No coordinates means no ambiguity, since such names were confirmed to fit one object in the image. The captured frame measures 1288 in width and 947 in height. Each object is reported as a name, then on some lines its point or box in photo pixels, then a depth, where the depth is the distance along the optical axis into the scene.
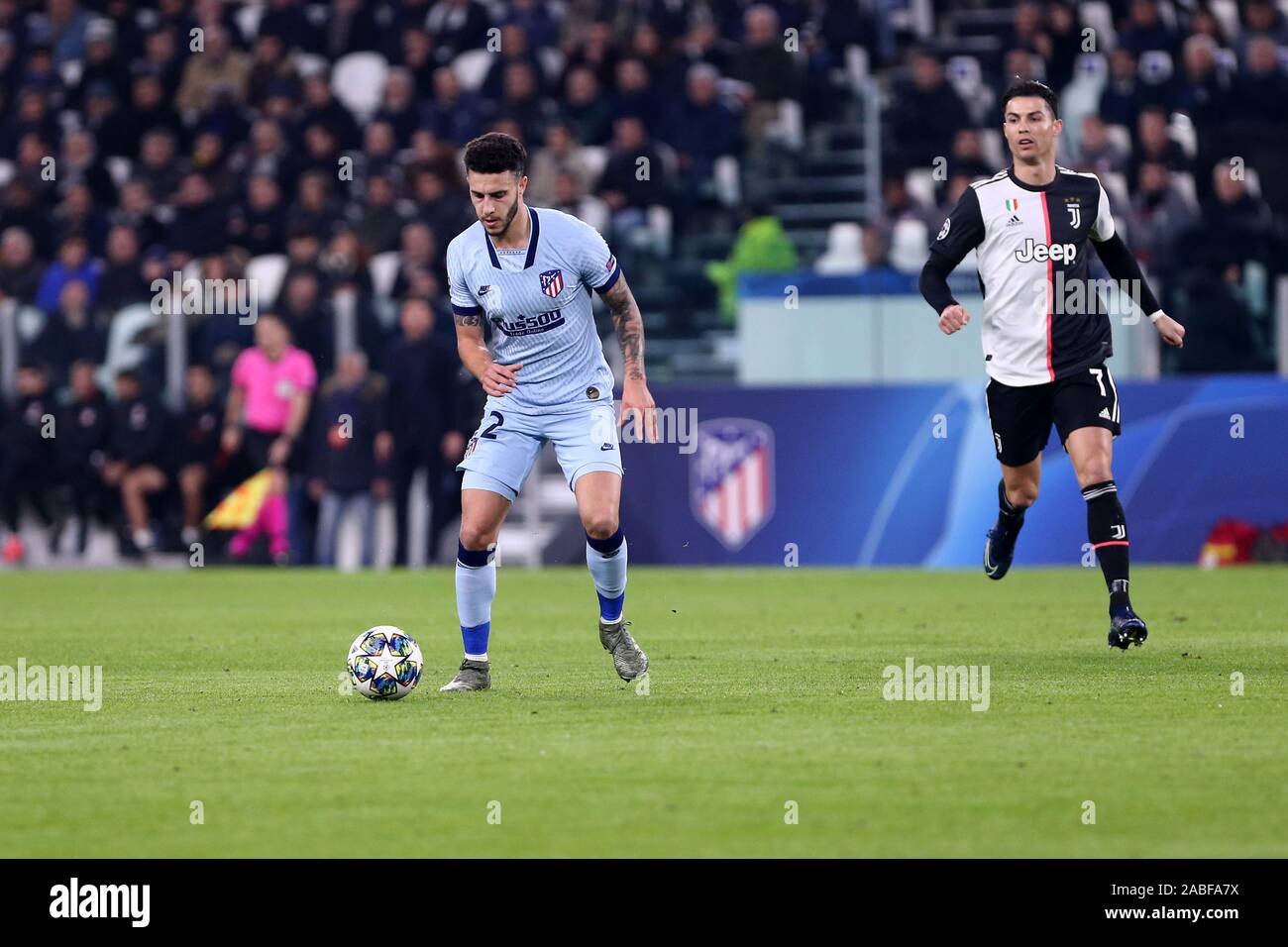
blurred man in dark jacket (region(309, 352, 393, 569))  20.12
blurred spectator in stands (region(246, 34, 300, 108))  25.66
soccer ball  9.14
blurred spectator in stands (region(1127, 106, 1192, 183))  19.73
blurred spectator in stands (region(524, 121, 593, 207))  22.02
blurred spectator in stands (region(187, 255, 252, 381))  20.98
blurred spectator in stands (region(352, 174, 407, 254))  22.39
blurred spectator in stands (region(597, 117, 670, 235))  21.77
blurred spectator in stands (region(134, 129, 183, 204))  24.58
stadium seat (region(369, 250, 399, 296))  22.12
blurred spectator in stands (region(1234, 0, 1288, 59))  21.33
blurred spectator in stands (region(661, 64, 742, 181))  22.34
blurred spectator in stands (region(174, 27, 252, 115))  25.86
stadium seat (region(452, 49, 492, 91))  25.09
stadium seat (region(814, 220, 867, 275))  19.91
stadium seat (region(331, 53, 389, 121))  25.89
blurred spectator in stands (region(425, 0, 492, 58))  25.33
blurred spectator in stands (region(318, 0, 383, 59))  26.22
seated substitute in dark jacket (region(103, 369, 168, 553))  21.05
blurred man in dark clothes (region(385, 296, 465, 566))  20.03
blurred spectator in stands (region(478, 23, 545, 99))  23.73
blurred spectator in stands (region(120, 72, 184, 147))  25.86
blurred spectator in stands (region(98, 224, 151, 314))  22.25
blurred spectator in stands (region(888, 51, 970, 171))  21.45
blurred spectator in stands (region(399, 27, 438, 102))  25.03
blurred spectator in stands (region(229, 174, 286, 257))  22.98
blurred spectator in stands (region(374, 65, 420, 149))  24.08
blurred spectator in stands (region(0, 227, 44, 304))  22.62
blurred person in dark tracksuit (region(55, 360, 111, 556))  21.27
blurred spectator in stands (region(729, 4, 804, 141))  22.91
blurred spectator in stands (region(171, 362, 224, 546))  20.92
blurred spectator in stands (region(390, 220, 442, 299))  20.95
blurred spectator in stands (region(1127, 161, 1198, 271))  18.61
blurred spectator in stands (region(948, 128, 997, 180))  20.47
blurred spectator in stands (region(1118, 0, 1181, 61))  21.95
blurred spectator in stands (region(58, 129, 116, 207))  25.20
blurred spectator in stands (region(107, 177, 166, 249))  23.80
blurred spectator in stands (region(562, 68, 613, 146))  23.34
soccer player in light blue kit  9.43
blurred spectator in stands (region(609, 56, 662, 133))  22.91
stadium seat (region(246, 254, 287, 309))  21.94
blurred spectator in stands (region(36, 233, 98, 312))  22.54
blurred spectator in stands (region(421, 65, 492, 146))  23.41
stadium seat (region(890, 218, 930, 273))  19.33
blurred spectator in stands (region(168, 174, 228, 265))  23.16
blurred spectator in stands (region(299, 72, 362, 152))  24.31
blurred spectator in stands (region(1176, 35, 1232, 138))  20.53
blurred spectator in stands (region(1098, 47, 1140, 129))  20.95
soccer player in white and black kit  10.50
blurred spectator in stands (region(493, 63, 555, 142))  23.03
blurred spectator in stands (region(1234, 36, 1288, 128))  20.53
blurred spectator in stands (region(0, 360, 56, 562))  21.42
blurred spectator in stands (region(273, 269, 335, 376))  20.73
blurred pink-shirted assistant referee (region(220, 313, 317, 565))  20.55
